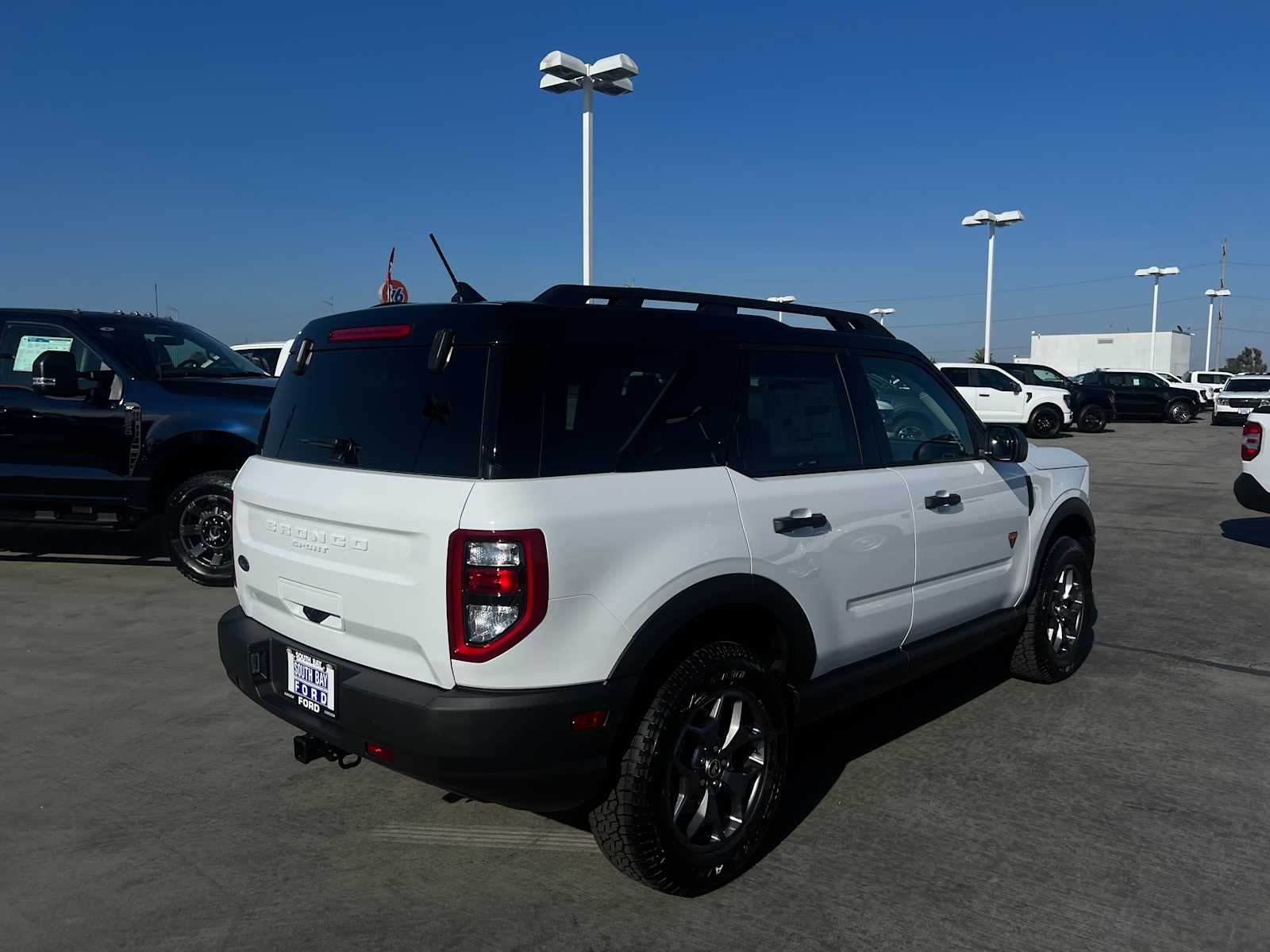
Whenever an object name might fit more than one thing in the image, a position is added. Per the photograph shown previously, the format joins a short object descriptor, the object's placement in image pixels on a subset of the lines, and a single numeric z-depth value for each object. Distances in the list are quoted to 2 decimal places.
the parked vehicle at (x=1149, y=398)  31.20
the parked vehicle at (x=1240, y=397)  27.92
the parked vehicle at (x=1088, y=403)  26.25
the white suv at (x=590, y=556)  2.70
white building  53.50
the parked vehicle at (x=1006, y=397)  23.95
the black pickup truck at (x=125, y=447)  7.35
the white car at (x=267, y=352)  16.16
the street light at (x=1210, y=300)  67.50
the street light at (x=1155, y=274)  53.41
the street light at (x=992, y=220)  34.50
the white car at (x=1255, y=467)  8.41
